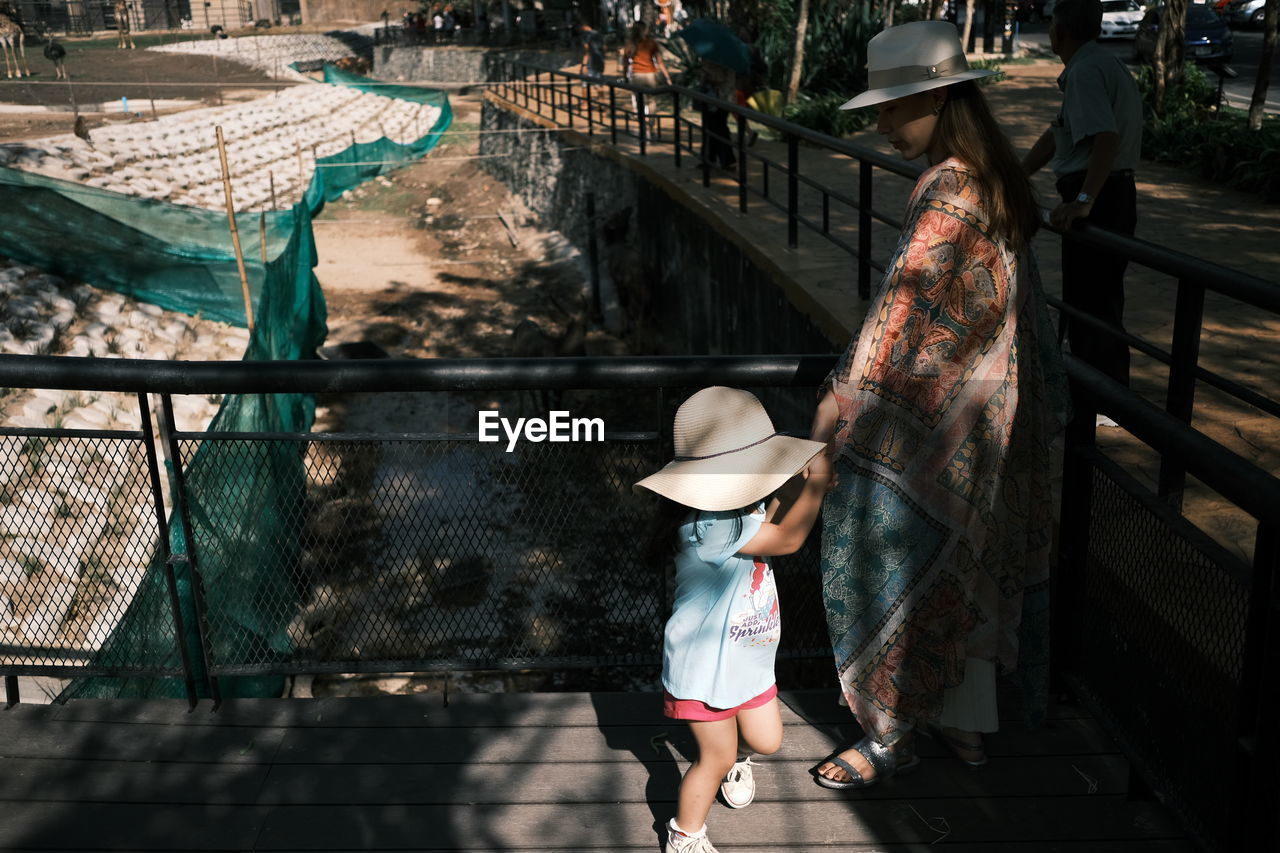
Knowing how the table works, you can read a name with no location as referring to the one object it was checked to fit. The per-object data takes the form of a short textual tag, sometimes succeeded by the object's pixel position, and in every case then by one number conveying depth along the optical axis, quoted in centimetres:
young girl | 234
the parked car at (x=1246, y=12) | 2980
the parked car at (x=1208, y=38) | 2320
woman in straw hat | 247
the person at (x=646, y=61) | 1534
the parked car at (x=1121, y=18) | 3037
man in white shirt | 432
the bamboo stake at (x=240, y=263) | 1137
